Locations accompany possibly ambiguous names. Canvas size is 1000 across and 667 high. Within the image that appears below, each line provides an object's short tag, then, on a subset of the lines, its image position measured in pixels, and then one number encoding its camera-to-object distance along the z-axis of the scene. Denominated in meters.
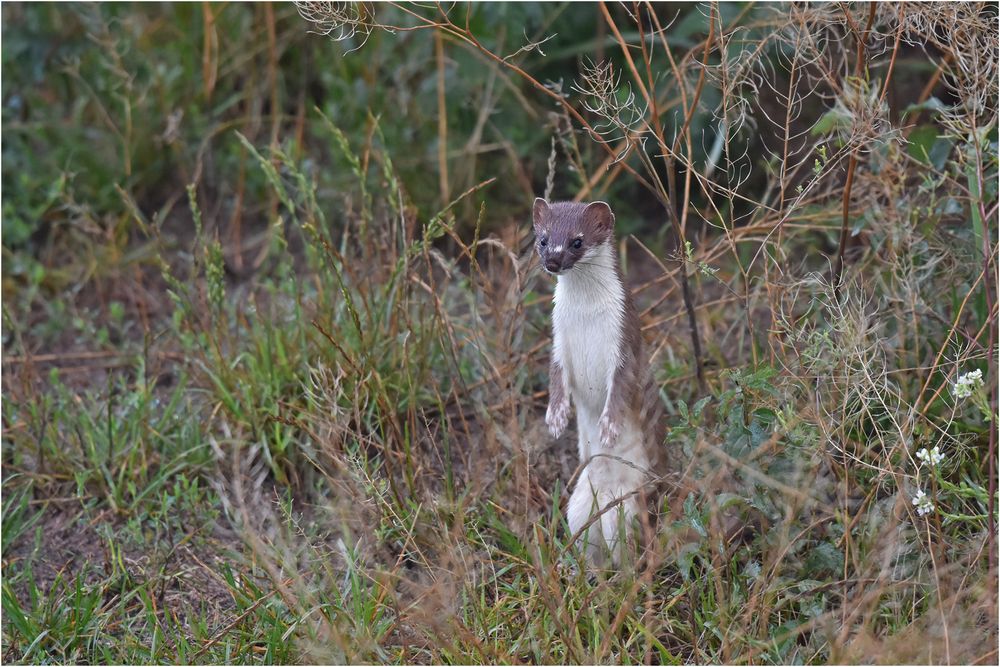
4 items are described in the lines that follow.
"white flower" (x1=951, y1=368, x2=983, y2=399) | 6.45
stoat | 7.30
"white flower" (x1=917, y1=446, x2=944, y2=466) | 6.64
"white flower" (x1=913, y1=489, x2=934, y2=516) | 6.69
